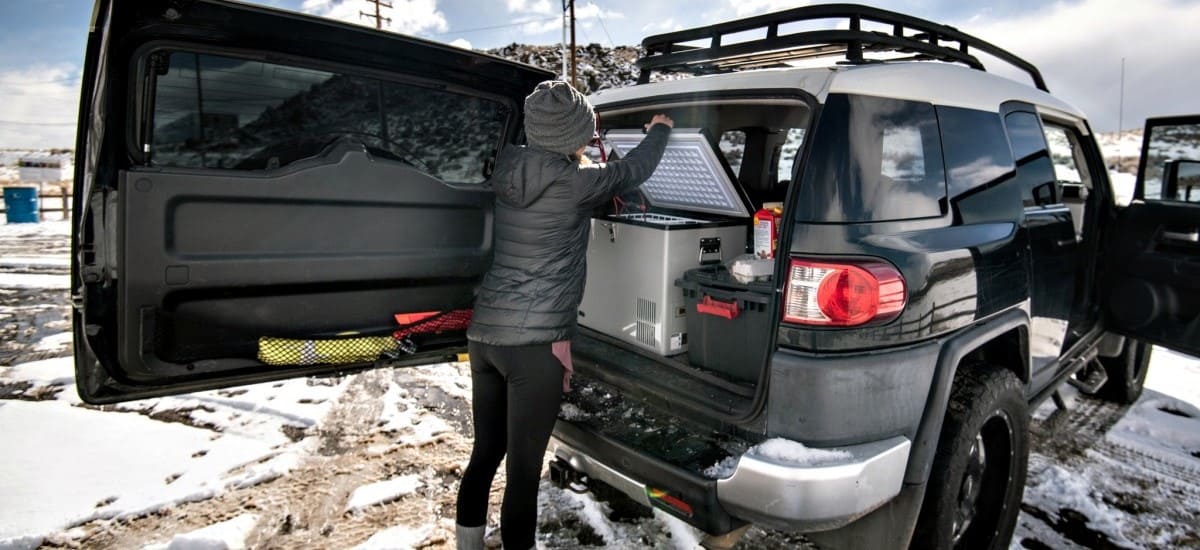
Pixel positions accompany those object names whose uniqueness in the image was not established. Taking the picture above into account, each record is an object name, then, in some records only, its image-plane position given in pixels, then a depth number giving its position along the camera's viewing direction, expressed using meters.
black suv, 1.98
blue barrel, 16.78
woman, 2.26
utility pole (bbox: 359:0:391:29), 37.26
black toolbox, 2.41
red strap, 2.65
